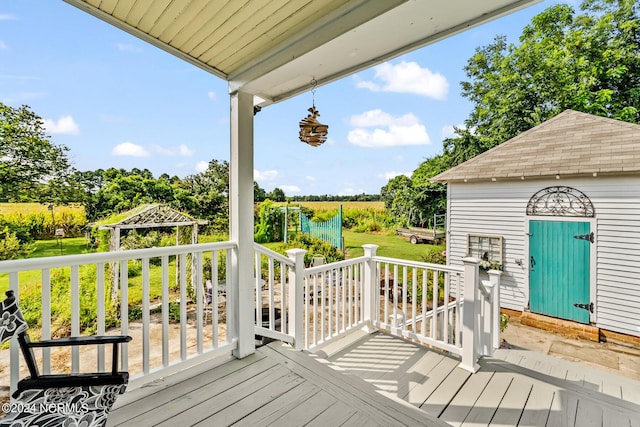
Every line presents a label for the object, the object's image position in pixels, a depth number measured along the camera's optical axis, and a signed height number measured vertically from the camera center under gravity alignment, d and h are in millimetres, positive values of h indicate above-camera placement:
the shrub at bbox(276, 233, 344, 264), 5316 -699
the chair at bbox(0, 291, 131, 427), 1058 -771
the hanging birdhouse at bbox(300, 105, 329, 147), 2180 +643
